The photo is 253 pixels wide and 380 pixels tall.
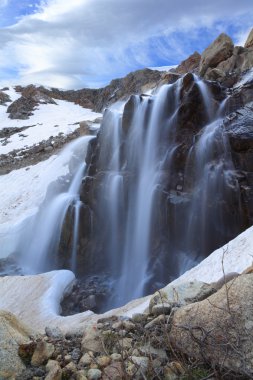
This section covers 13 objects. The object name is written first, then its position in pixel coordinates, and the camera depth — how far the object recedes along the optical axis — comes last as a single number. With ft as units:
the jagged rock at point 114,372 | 12.35
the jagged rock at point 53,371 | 13.04
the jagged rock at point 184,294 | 17.01
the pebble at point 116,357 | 13.41
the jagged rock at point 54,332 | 16.92
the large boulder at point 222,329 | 11.56
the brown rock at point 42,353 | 14.19
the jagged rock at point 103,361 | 13.41
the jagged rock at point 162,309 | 16.21
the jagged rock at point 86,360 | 13.98
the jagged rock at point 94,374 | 12.83
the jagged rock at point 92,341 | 14.94
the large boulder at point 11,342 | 13.65
